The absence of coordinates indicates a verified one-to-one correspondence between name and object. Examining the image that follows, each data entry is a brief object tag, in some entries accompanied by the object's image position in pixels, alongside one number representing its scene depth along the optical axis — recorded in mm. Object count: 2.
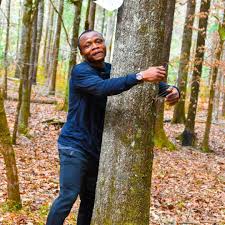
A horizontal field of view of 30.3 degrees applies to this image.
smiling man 3867
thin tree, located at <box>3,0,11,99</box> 14633
